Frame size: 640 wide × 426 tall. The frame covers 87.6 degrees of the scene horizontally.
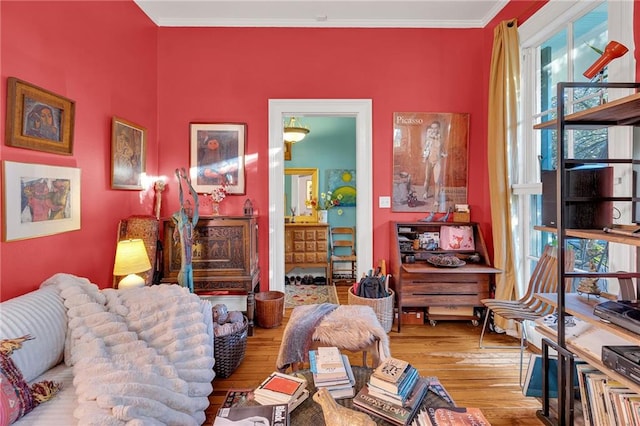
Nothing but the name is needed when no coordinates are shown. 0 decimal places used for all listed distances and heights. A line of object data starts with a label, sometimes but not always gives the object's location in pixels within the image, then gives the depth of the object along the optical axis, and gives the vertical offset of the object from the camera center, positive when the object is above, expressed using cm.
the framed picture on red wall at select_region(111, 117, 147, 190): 272 +51
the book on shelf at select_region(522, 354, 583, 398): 196 -98
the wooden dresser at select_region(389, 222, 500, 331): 308 -62
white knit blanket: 136 -71
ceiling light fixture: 456 +110
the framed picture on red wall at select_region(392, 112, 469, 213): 346 +53
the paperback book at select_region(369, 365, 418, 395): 134 -70
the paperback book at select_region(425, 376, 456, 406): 144 -79
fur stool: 190 -71
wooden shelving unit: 149 -10
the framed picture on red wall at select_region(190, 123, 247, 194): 345 +58
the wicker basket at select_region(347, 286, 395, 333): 287 -81
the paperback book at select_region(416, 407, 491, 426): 121 -77
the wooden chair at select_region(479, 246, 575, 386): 232 -67
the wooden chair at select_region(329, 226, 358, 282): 517 -63
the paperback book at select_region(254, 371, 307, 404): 136 -74
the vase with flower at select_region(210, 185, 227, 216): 329 +16
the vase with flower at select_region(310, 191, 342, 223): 531 +16
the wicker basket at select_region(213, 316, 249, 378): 231 -98
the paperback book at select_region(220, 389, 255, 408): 142 -83
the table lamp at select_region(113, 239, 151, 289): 242 -37
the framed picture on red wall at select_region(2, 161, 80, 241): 178 +7
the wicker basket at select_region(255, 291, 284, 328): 314 -94
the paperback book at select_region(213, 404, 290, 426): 121 -76
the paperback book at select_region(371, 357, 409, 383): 137 -67
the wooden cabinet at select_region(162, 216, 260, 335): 299 -40
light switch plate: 349 +11
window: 206 +92
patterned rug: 403 -107
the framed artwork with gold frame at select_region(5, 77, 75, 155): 178 +55
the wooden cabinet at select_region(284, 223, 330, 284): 486 -48
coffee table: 129 -80
